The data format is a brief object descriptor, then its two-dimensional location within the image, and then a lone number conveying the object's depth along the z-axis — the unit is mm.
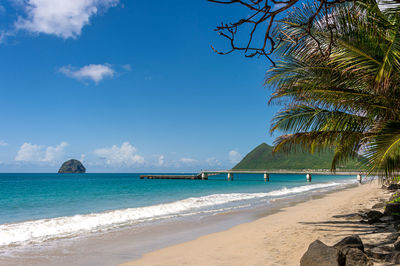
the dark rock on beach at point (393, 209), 9624
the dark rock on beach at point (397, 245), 5789
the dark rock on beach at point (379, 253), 5684
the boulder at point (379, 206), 13543
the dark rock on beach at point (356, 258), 5117
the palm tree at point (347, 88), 5648
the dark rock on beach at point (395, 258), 5359
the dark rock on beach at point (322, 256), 5006
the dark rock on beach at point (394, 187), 22766
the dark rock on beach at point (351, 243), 5672
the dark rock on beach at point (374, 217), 9609
